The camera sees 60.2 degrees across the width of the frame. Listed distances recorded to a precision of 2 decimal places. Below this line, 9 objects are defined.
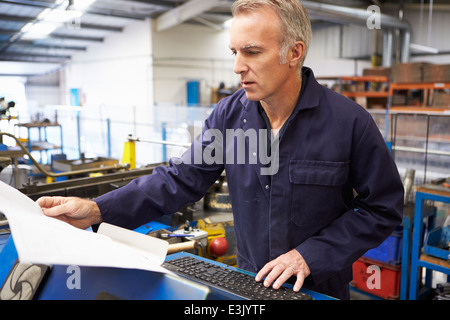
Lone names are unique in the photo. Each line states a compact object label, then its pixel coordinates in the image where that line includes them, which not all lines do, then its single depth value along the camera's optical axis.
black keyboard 0.87
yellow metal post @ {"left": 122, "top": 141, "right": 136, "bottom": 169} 3.07
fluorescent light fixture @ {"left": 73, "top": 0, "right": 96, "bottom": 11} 7.59
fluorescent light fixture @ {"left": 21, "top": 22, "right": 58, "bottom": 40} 9.77
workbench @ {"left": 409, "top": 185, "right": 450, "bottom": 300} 2.41
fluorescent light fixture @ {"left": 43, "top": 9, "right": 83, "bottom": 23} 8.62
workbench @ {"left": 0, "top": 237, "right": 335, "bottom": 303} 0.59
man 1.02
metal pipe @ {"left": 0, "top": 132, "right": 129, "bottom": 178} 2.37
